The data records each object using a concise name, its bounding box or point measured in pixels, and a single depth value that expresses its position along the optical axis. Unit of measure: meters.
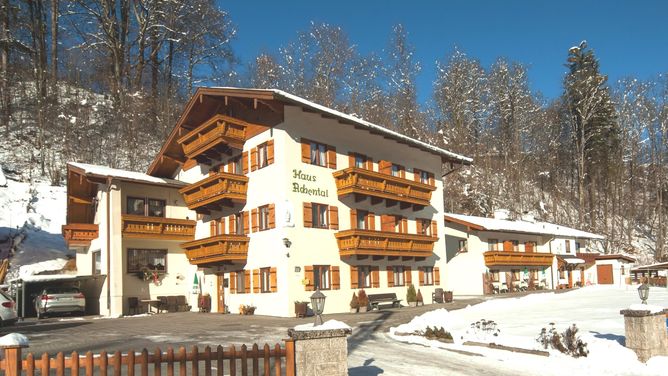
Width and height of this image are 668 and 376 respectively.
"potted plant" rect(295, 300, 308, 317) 25.89
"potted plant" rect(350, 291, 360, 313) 28.92
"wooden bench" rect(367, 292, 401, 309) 30.15
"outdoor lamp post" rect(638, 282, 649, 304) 13.01
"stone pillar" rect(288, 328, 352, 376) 8.72
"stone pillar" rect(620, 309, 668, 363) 12.23
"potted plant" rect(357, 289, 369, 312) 28.97
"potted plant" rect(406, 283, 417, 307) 32.47
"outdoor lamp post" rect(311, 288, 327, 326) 9.31
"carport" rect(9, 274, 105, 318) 29.34
